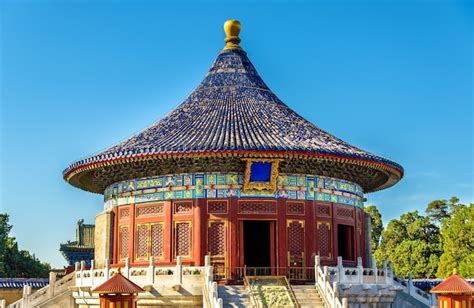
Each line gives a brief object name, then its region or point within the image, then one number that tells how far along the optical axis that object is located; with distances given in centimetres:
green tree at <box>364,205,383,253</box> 6581
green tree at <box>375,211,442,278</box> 5709
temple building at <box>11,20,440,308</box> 2520
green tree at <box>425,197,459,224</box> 6231
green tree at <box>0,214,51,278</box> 4841
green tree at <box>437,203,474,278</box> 5000
